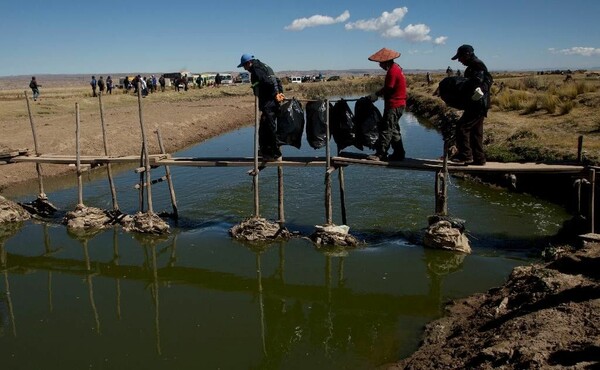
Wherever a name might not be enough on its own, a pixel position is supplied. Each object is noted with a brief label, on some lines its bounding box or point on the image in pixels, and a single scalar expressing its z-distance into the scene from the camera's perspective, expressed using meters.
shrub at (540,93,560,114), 21.53
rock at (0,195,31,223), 12.96
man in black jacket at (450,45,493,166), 9.34
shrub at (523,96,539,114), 22.95
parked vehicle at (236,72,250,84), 77.14
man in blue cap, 10.23
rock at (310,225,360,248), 10.54
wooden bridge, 9.56
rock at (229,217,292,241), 11.02
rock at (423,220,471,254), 9.77
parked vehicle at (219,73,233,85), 73.49
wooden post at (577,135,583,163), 10.08
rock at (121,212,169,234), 11.77
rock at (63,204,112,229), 12.34
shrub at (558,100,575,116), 20.62
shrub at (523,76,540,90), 36.97
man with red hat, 9.77
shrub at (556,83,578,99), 23.64
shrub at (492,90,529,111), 24.45
